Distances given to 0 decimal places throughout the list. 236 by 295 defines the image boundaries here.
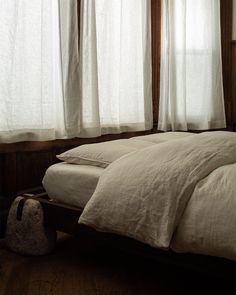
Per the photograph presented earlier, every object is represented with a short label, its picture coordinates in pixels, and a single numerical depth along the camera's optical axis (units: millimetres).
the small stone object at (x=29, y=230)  1963
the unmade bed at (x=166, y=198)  1298
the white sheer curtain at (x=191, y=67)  3318
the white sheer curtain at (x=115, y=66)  2572
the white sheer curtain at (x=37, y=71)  2109
